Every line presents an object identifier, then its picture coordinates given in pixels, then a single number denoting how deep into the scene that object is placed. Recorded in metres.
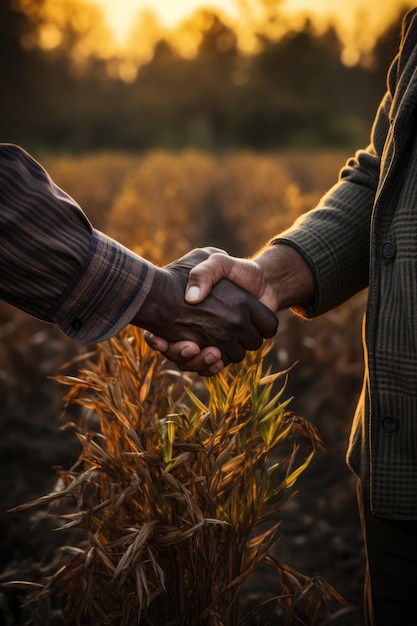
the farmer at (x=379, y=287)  1.44
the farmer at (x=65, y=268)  1.64
